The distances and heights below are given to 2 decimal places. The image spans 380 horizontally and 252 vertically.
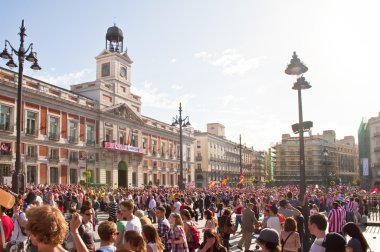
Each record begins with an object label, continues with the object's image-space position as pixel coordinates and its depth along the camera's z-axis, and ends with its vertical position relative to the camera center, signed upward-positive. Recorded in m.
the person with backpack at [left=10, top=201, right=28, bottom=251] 8.07 -1.39
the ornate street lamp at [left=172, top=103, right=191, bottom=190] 33.24 +3.91
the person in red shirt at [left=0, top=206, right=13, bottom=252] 6.59 -0.98
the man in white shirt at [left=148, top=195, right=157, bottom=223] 20.06 -2.31
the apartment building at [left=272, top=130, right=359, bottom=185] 96.62 +1.26
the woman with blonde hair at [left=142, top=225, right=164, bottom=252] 5.81 -1.10
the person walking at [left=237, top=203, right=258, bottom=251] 11.81 -1.83
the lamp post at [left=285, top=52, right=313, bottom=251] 12.15 +2.64
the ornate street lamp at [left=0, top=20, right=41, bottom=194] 14.50 +4.21
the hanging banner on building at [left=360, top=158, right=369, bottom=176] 56.46 -0.28
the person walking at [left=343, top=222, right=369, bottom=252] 5.79 -1.14
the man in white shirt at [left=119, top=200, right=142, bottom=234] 6.81 -0.86
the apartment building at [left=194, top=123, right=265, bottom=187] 81.24 +1.73
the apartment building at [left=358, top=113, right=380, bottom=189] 65.68 +3.14
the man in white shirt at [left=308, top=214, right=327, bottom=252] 5.73 -0.91
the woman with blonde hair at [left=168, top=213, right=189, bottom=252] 7.17 -1.35
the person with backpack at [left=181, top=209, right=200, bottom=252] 8.15 -1.41
